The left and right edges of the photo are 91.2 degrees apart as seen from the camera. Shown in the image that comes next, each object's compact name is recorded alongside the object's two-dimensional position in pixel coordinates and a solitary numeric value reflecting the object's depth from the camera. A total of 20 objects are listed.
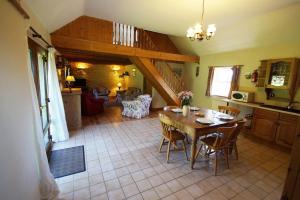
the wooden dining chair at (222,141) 2.42
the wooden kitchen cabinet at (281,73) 3.53
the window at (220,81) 5.46
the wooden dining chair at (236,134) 2.61
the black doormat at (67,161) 2.49
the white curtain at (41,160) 1.72
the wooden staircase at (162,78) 5.21
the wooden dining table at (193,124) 2.51
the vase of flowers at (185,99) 3.25
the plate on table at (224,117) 2.99
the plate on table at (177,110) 3.39
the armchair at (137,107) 5.67
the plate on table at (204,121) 2.66
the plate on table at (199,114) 3.19
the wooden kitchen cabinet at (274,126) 3.42
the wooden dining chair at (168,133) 2.77
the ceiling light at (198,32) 2.73
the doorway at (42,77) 2.59
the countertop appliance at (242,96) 4.46
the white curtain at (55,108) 3.33
